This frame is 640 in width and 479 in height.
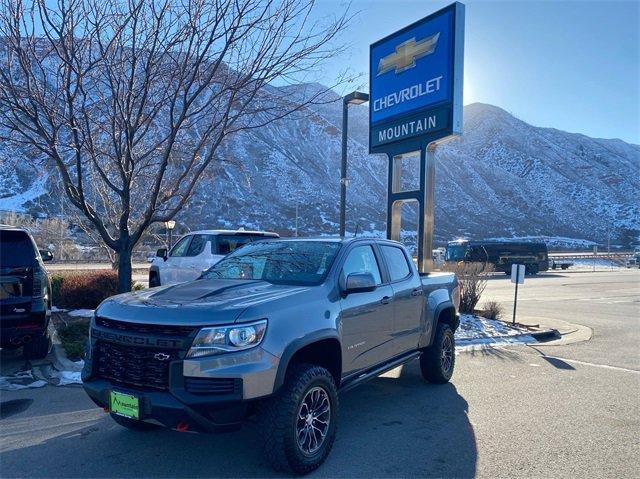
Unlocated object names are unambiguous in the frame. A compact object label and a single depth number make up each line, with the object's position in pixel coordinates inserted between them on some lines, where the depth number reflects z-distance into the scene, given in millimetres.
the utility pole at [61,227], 44531
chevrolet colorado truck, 3443
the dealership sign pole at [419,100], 9891
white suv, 10891
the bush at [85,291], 11078
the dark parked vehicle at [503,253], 34562
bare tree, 7648
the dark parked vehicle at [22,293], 6332
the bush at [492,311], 11961
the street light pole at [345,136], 12992
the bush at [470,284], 12375
